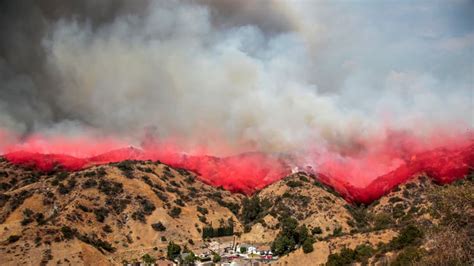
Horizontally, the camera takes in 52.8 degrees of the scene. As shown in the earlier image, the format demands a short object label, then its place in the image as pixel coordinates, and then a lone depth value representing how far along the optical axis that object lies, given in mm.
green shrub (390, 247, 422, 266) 82681
